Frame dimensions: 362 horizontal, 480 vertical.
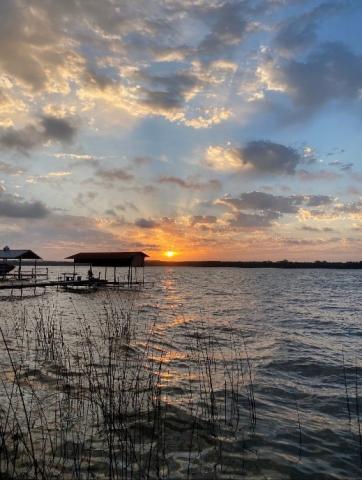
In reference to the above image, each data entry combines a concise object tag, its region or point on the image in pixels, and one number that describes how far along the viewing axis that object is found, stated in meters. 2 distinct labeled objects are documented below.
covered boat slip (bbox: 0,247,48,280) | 51.12
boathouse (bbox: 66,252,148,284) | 50.12
